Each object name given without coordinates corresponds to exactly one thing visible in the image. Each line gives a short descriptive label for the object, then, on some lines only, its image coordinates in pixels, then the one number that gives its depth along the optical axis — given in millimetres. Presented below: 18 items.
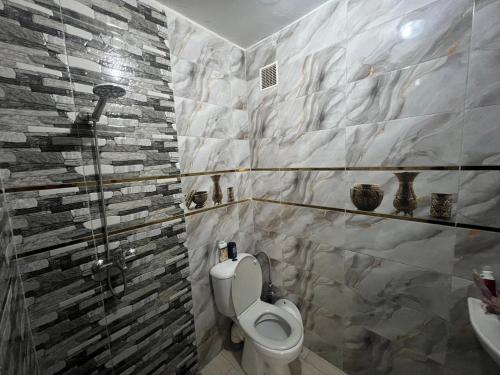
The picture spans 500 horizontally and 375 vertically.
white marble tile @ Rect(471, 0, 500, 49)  771
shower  812
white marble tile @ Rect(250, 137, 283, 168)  1555
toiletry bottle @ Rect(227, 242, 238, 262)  1529
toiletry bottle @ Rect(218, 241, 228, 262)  1521
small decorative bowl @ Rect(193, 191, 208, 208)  1402
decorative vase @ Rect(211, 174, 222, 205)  1510
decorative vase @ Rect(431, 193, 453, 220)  922
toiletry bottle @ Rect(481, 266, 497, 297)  819
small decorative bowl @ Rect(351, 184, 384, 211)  1116
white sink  694
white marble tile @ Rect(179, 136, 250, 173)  1325
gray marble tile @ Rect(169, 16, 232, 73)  1233
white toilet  1284
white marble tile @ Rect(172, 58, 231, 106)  1262
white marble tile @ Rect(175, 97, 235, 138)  1287
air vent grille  1470
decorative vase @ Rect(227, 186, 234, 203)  1613
